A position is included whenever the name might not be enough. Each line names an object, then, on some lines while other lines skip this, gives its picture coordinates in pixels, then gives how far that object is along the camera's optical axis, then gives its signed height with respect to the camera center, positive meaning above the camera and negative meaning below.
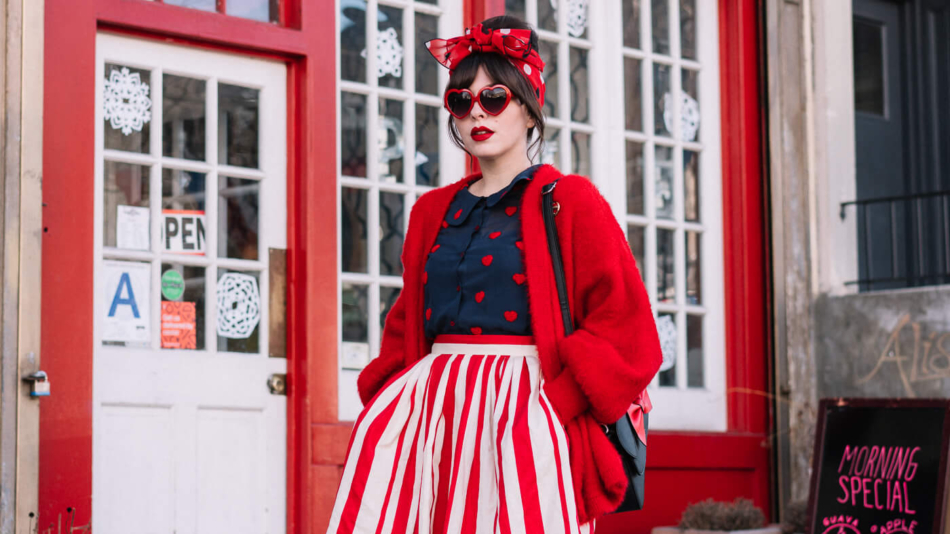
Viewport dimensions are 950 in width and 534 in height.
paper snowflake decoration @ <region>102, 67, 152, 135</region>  4.73 +0.87
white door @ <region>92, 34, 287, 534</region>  4.65 +0.12
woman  2.68 -0.09
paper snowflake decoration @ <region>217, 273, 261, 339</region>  5.01 +0.06
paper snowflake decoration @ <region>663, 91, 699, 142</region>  6.62 +1.11
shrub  5.70 -0.96
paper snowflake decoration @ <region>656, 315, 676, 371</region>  6.47 -0.12
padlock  4.20 -0.22
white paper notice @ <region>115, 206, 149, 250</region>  4.73 +0.37
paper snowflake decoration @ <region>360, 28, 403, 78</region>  5.52 +1.22
